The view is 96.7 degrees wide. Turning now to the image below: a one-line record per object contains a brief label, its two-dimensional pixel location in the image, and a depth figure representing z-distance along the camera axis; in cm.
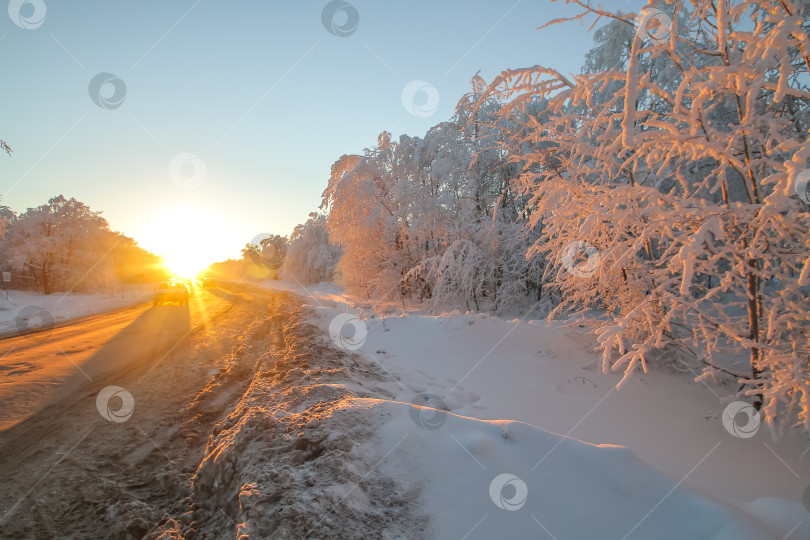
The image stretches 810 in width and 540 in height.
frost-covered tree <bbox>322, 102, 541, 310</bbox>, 1350
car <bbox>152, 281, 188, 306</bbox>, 2162
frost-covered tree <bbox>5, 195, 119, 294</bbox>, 3108
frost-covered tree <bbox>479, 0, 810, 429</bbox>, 249
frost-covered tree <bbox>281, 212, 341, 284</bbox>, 4416
